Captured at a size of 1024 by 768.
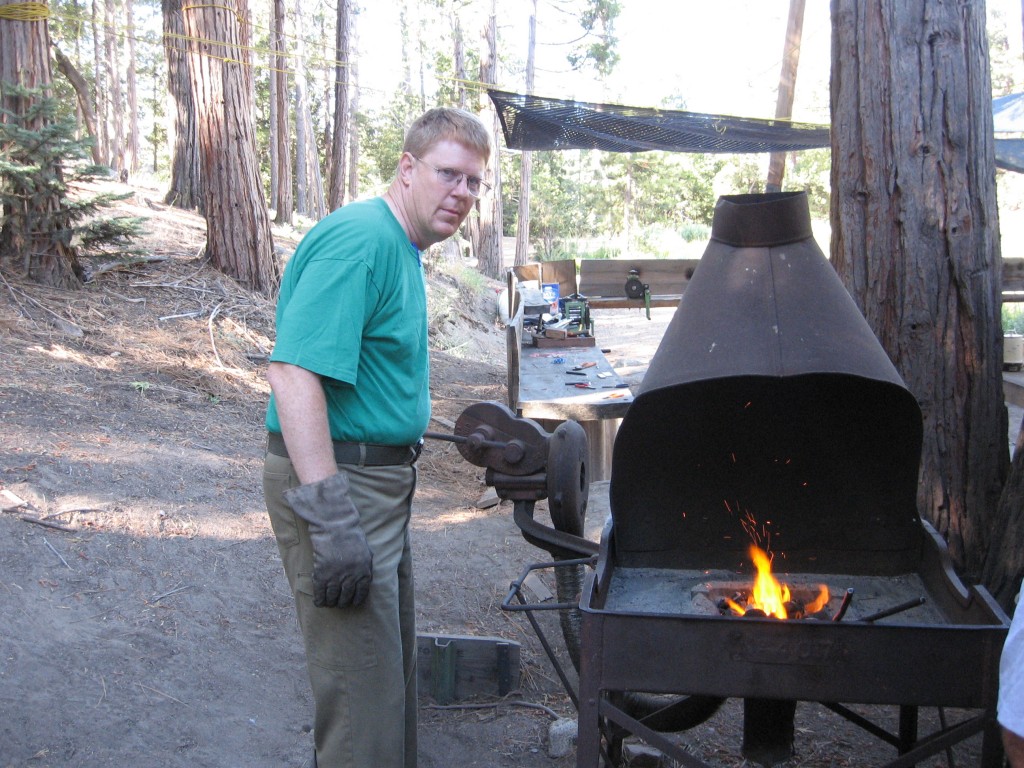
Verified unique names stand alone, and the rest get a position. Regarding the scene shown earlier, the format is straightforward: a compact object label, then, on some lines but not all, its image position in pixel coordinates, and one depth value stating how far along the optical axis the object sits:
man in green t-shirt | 2.02
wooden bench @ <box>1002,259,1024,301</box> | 8.77
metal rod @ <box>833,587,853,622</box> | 2.18
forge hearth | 2.04
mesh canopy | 9.29
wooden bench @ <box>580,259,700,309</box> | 9.65
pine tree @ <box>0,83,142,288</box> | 6.25
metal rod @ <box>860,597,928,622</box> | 2.24
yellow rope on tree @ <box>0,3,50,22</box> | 6.61
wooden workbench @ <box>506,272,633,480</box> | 5.78
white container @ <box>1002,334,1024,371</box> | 6.45
